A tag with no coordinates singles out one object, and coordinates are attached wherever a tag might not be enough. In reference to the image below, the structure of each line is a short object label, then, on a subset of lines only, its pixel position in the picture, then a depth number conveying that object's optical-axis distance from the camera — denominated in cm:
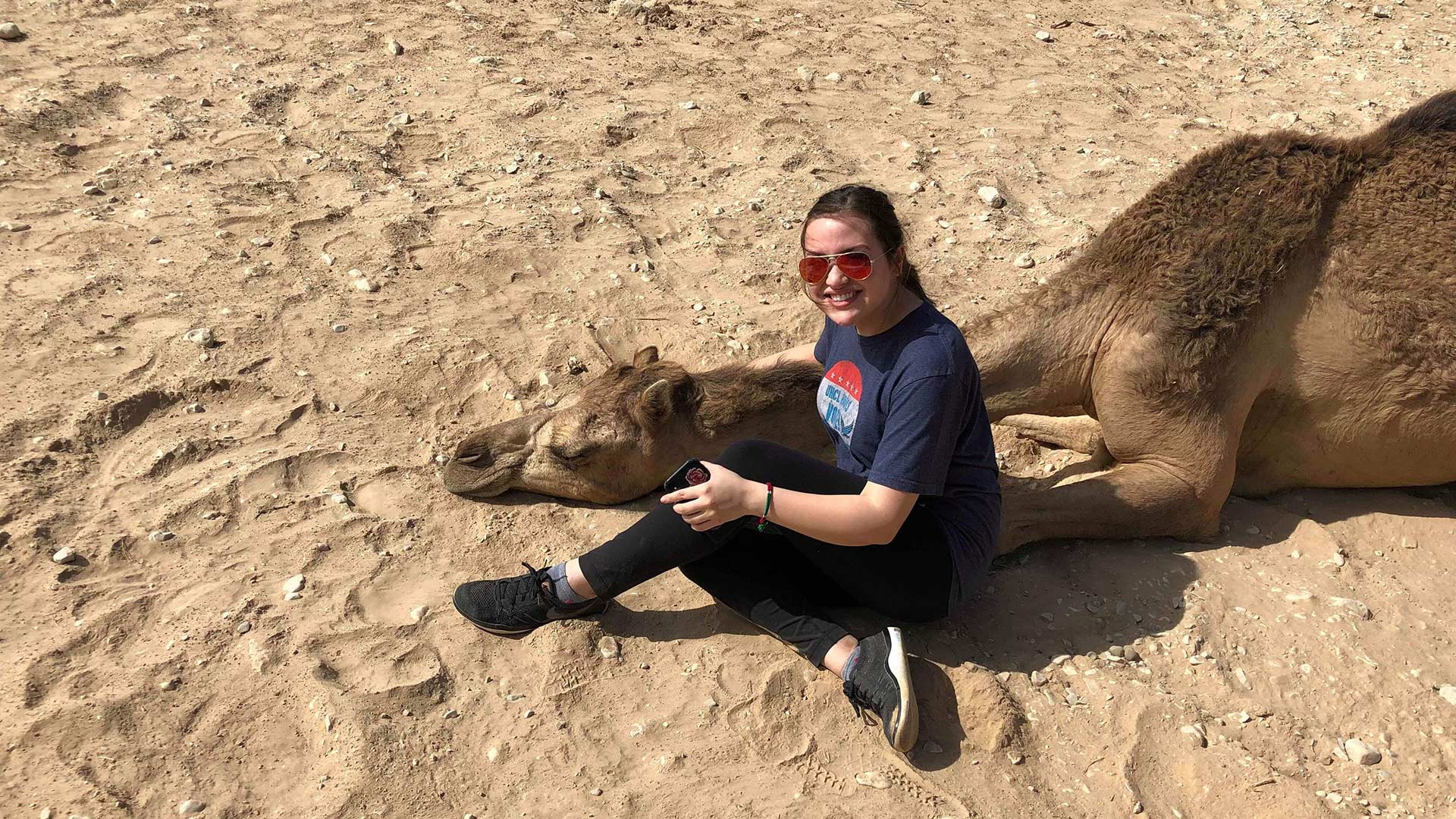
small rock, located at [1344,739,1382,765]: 312
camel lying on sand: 390
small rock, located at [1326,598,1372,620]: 366
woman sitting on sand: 283
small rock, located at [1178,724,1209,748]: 314
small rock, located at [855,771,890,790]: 299
